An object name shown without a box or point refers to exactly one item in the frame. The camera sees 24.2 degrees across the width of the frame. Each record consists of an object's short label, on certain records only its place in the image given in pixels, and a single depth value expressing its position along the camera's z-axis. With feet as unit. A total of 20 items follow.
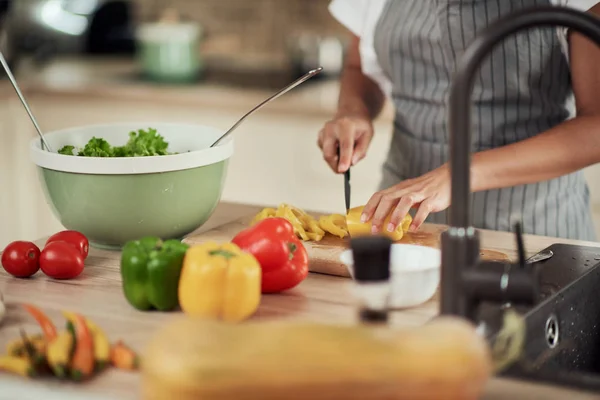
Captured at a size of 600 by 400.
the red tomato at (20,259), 5.48
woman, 6.24
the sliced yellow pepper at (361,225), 5.85
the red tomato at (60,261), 5.44
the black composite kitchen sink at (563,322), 4.46
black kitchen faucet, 4.46
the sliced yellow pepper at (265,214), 6.06
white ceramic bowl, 5.07
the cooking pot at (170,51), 11.85
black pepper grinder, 4.18
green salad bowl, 5.75
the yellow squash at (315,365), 3.94
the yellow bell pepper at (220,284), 4.90
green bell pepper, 5.05
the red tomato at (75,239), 5.60
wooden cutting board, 5.65
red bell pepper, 5.29
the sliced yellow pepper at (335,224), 6.04
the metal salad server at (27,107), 5.61
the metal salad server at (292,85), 5.87
